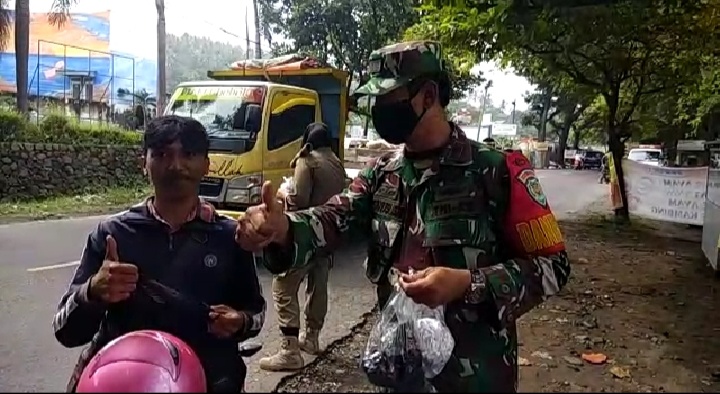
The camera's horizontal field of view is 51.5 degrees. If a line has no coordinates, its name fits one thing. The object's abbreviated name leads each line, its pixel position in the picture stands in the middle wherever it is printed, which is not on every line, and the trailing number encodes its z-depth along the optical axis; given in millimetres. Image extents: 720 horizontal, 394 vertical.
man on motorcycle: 1923
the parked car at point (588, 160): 47000
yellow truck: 8133
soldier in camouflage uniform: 1809
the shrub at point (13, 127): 14860
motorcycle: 1905
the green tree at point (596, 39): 7055
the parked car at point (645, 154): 31689
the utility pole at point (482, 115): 46162
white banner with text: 12734
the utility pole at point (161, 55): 19825
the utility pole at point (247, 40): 23284
